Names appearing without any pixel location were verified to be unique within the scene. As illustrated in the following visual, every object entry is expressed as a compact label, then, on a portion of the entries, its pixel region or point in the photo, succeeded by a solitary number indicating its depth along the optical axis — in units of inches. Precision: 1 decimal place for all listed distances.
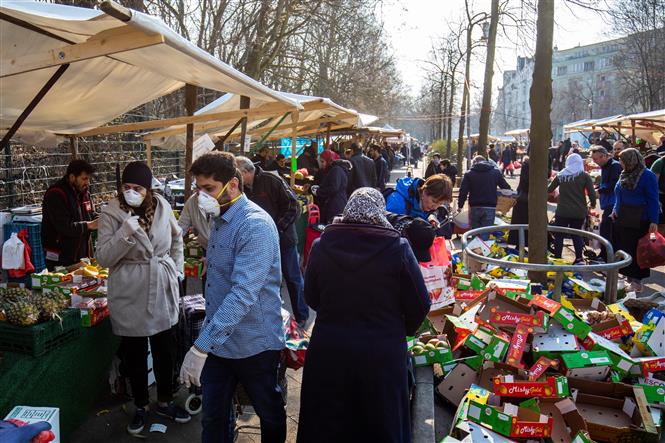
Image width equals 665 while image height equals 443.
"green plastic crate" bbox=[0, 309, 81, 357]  123.3
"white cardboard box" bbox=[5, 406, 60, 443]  110.3
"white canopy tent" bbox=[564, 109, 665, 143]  535.4
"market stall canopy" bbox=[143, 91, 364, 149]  335.2
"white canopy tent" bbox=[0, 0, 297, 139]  107.8
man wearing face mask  107.1
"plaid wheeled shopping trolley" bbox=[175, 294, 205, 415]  157.8
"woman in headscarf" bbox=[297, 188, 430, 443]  98.0
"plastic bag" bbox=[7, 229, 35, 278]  224.5
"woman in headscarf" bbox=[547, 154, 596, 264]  313.7
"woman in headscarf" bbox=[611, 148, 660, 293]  262.2
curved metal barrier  173.6
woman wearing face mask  135.0
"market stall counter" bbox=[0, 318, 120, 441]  120.9
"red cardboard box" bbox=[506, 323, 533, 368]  148.7
